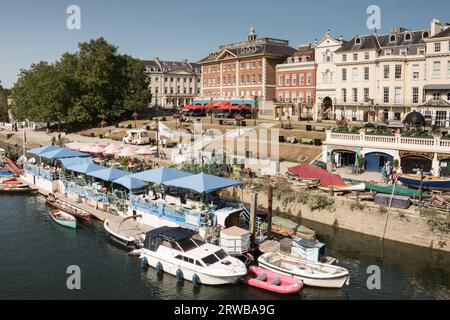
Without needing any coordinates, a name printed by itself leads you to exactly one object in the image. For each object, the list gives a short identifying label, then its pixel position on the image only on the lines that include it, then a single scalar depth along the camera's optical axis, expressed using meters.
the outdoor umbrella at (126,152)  49.56
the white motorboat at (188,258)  23.58
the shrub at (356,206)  32.46
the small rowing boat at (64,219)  33.44
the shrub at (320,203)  34.16
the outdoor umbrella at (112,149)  50.70
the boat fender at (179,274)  24.55
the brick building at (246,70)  83.75
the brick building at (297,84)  75.06
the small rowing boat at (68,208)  34.72
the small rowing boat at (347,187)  34.53
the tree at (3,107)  133.12
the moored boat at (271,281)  23.14
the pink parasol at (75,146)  53.44
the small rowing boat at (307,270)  23.50
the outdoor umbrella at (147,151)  51.04
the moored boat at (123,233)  29.00
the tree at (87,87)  84.75
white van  64.81
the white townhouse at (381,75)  59.88
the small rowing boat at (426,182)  33.08
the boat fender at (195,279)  23.92
